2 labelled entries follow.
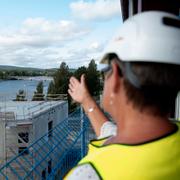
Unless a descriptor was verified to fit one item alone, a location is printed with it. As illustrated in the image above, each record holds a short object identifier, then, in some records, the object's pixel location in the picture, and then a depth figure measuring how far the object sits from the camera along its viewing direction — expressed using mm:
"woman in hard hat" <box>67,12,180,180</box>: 474
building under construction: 8746
